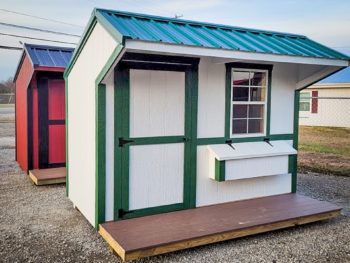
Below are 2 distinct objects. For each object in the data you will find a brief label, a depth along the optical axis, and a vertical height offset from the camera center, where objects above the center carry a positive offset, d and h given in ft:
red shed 24.67 -0.32
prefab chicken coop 13.29 -0.87
